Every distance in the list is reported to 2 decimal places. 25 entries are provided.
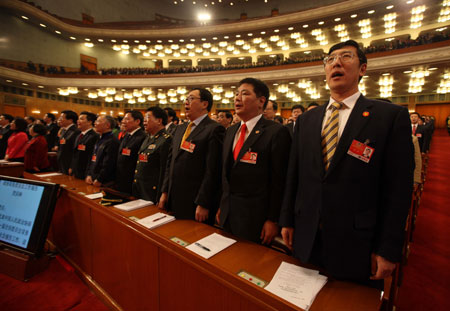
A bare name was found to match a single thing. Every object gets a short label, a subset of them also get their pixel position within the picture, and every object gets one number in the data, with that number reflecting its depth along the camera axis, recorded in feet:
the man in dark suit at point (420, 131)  18.49
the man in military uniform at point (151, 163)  6.86
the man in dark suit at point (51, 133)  18.78
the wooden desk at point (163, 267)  2.69
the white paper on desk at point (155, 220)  4.27
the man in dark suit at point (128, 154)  8.06
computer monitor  4.30
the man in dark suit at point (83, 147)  9.50
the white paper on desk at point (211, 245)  3.37
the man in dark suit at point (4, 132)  15.42
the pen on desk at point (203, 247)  3.49
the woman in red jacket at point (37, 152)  11.08
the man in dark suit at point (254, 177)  4.30
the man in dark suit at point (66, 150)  10.73
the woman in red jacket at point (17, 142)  12.92
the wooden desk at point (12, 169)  10.70
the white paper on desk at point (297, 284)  2.49
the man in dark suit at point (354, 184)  2.86
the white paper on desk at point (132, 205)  5.06
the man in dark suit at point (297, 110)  12.31
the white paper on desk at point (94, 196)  5.60
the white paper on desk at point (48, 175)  8.48
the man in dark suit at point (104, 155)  8.21
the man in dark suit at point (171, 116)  15.91
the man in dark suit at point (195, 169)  5.25
